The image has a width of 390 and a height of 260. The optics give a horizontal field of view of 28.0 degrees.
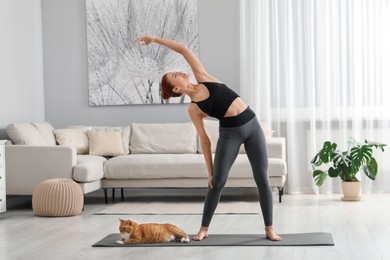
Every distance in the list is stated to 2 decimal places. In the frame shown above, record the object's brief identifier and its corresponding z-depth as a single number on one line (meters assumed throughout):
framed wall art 8.24
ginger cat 4.82
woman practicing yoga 4.71
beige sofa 6.89
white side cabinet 6.44
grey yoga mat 4.71
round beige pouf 6.39
